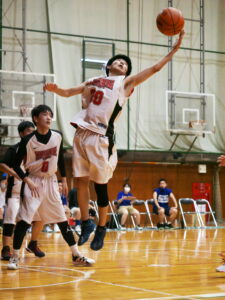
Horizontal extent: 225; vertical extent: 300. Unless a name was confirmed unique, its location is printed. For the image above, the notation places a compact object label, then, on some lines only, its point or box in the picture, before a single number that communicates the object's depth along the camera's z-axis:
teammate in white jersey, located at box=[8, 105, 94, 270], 6.38
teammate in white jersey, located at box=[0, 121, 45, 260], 7.13
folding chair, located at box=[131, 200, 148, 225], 16.95
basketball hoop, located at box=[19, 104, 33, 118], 15.51
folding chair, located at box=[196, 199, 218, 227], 17.33
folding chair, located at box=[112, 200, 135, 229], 16.23
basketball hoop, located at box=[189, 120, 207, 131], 19.23
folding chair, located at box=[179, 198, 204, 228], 17.05
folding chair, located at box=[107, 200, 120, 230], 15.78
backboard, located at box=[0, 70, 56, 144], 15.53
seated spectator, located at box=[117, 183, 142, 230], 16.09
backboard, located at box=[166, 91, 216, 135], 19.25
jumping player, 5.95
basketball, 5.99
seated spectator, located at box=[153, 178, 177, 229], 16.26
